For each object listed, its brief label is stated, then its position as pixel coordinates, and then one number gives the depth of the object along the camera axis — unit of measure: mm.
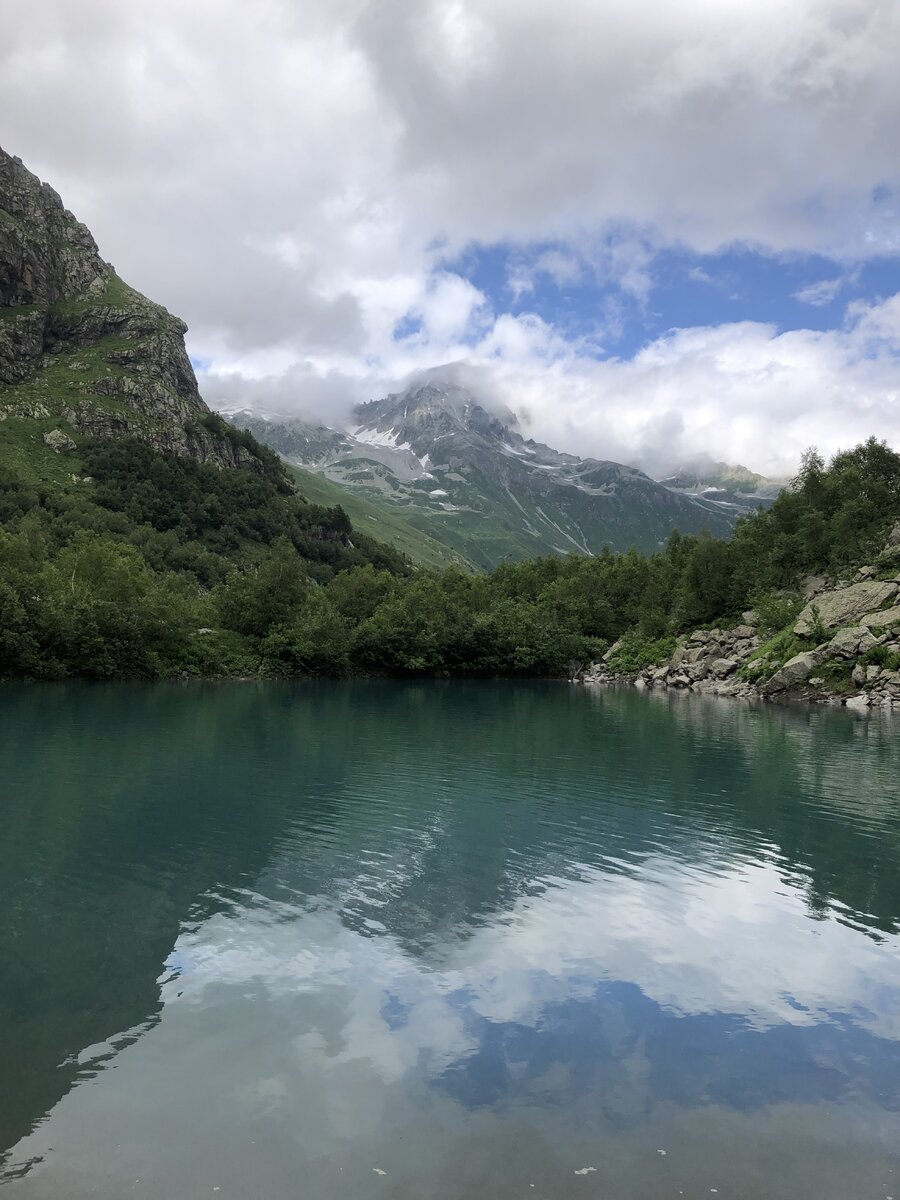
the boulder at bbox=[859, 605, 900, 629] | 77375
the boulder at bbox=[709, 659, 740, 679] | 97250
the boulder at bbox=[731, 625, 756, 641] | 103312
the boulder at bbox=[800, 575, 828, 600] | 101875
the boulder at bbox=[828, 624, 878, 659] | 77625
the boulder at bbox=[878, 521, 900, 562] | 90938
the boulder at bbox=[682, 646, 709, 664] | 104438
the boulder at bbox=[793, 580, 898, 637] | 83500
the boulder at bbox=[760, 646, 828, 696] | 80562
